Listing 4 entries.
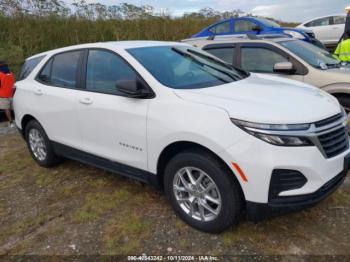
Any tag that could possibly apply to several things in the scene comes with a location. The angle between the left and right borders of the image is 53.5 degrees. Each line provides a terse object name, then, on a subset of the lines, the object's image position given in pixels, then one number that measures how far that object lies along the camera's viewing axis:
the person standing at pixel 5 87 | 7.40
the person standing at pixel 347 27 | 7.23
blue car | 10.71
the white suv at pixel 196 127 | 2.62
